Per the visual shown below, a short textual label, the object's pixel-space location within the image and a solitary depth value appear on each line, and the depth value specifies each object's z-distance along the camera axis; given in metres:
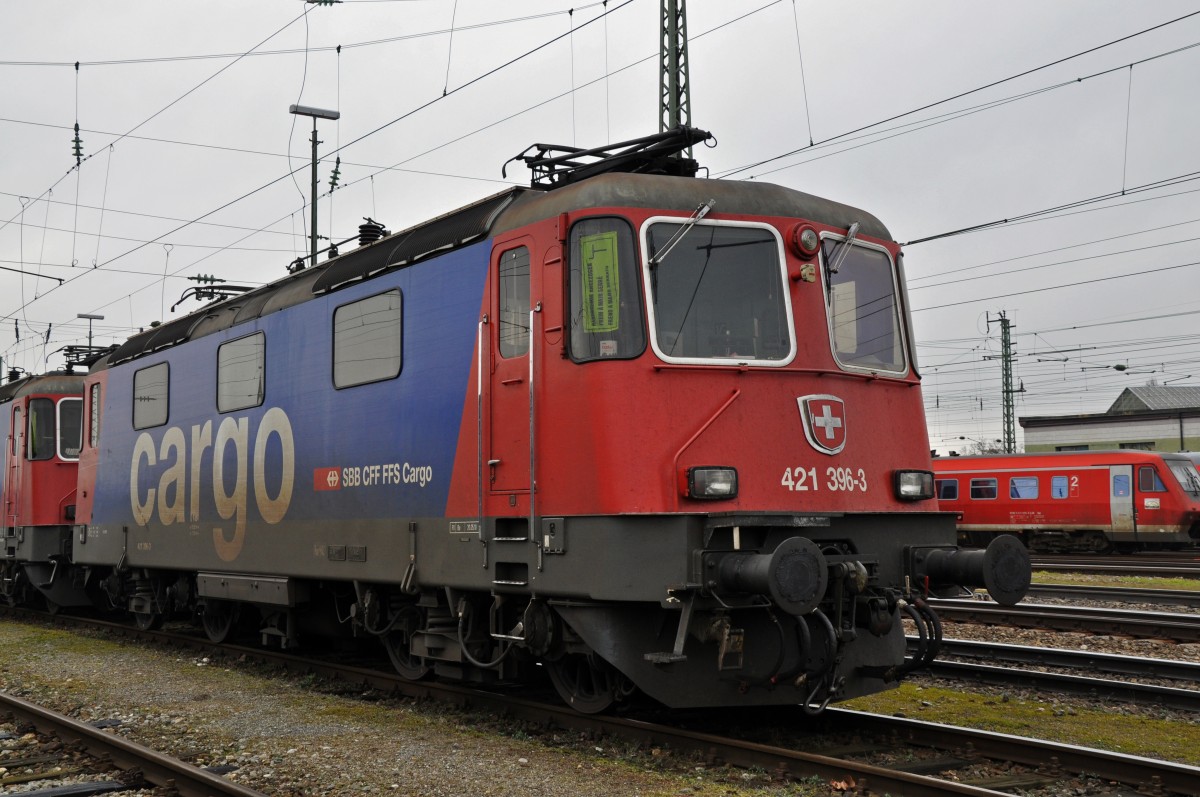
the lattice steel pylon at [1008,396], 44.22
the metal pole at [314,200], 20.11
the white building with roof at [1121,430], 58.22
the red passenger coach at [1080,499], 28.19
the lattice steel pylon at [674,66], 15.15
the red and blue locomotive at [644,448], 7.10
